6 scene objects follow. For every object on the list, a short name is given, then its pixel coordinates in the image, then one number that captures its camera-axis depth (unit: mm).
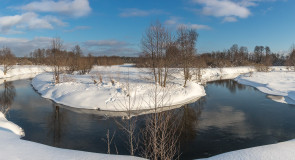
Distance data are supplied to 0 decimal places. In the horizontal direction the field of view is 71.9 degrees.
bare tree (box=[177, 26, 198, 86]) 25694
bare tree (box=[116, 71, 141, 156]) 10319
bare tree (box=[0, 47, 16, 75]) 44322
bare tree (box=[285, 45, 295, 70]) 53406
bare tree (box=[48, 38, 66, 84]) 26005
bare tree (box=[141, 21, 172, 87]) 21992
